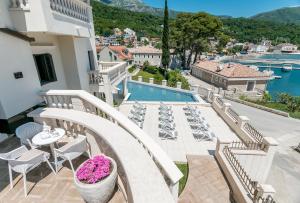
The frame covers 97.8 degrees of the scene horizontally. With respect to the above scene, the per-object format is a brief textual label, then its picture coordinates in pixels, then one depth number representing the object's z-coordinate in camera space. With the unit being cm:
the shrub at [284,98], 2008
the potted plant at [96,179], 240
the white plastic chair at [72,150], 309
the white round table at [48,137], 334
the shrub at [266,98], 2134
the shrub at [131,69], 3253
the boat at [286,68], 5148
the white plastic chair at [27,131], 352
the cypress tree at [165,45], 2985
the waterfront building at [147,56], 4110
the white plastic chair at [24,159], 287
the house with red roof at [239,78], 2515
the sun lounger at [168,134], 858
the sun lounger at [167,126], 922
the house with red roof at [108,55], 3042
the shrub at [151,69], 3213
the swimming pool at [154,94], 1642
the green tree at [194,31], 3374
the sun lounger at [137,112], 1102
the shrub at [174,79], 2105
